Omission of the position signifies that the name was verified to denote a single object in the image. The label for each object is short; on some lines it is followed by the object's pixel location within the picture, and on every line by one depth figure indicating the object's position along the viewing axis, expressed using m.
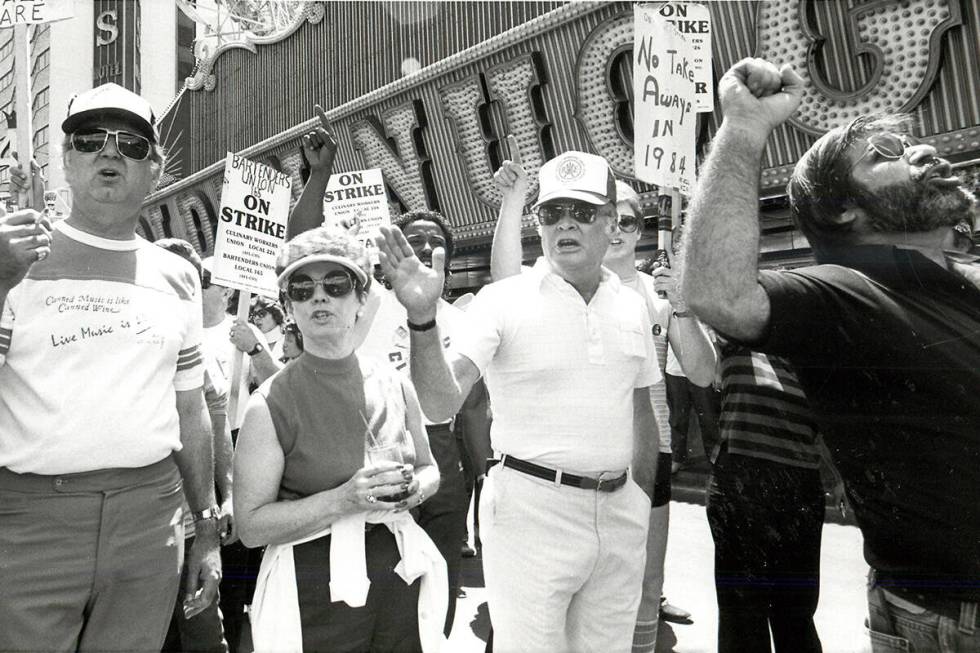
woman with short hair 2.03
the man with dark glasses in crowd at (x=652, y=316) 3.12
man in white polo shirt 2.41
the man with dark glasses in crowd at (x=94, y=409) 1.97
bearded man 1.44
